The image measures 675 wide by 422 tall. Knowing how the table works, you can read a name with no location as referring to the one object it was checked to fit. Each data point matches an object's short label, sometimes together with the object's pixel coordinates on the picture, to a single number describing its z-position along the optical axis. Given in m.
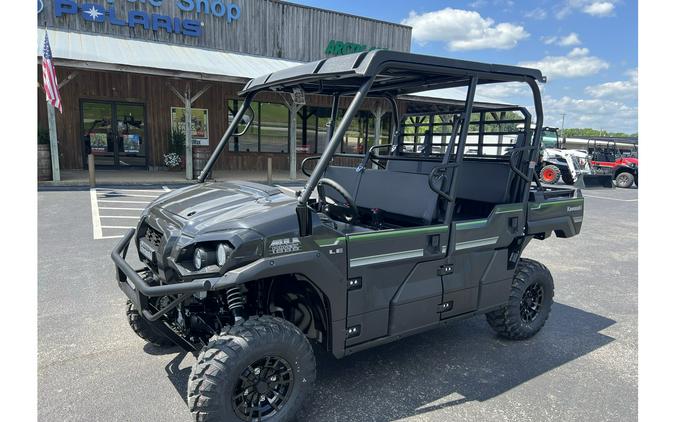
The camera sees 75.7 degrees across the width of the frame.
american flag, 9.68
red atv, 18.45
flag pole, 10.86
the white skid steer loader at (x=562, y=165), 17.58
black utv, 2.40
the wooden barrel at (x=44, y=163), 11.07
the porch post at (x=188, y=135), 12.43
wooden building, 12.86
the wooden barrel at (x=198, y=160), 13.65
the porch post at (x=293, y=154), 14.08
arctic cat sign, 18.55
